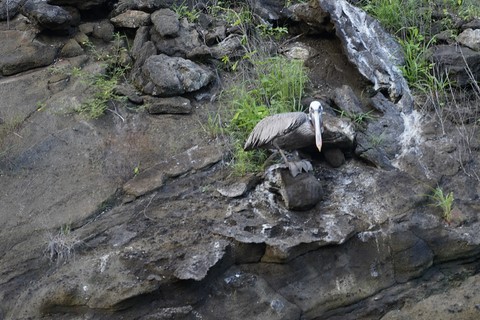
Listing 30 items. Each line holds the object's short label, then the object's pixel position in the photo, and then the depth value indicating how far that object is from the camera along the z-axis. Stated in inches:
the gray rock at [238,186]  466.3
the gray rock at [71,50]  590.9
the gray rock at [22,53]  575.5
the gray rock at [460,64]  549.0
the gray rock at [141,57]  559.8
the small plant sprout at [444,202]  450.9
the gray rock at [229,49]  582.2
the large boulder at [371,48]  552.7
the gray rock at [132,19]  593.9
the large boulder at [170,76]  539.2
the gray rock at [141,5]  603.0
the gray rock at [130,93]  541.9
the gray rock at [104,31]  603.8
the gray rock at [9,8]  617.6
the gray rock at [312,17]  586.6
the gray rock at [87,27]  609.6
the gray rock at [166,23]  575.4
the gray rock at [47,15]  584.1
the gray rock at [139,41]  575.0
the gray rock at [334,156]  488.1
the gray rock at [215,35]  595.8
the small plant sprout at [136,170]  496.1
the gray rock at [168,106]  534.9
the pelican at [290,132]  459.8
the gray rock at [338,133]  481.1
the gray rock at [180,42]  572.7
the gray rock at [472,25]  582.2
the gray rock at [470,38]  565.9
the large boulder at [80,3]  600.7
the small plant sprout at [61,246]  434.0
